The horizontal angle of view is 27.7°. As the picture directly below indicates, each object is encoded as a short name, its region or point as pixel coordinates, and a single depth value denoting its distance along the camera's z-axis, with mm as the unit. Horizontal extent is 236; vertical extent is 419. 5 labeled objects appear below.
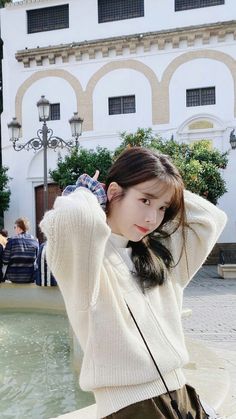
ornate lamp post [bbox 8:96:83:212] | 12242
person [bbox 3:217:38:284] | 7832
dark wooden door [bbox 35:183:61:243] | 21344
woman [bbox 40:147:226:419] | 1295
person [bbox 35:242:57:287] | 7340
